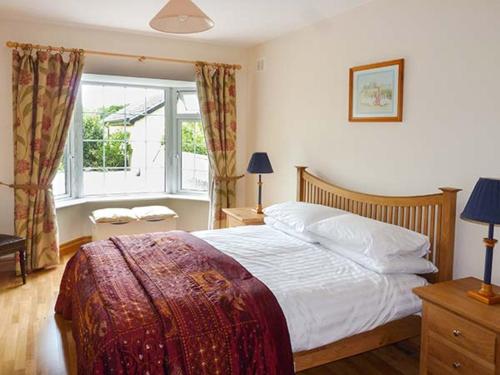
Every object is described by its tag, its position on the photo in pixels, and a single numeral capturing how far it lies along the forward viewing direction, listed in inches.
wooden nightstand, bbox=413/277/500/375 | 74.2
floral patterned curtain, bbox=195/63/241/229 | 190.9
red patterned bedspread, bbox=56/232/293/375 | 70.1
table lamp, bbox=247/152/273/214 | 169.5
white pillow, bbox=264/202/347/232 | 126.7
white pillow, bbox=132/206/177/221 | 185.5
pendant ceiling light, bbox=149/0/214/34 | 90.0
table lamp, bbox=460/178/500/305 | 77.4
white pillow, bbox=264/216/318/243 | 124.6
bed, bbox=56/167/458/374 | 77.0
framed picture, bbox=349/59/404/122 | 122.1
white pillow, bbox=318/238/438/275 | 98.5
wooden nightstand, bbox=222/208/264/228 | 161.2
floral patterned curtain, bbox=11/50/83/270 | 158.6
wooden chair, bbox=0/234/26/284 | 143.2
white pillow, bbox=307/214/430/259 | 100.4
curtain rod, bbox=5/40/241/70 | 156.3
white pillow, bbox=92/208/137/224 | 177.3
